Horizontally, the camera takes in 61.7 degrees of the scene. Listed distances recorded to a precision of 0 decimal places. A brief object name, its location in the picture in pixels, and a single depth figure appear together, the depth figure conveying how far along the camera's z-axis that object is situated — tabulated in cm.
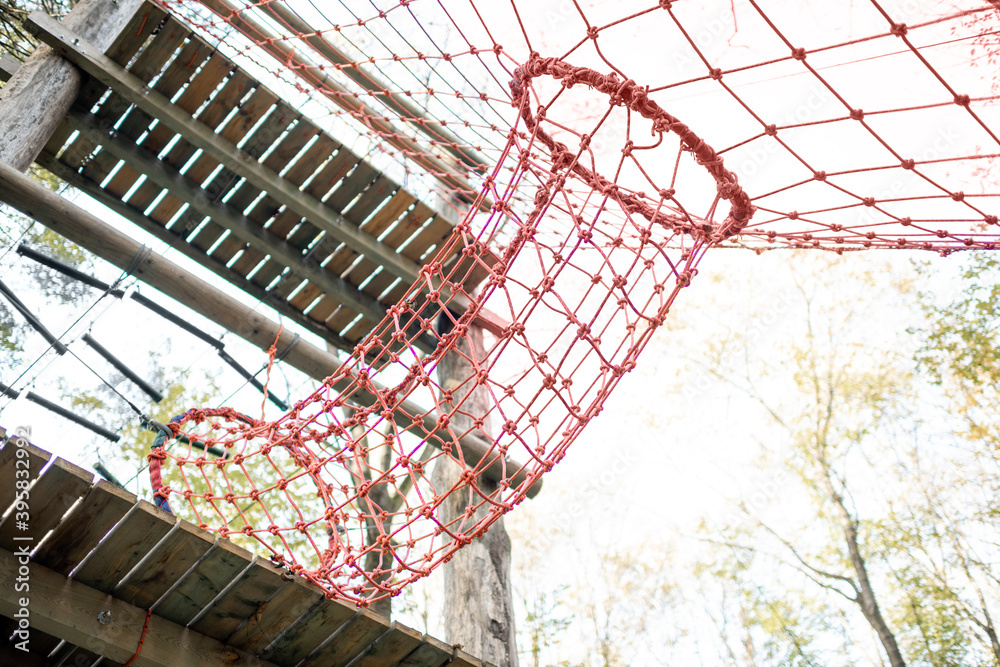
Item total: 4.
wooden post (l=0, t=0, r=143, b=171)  369
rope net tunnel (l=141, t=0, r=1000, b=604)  299
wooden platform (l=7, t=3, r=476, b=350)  437
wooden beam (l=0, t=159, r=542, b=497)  365
